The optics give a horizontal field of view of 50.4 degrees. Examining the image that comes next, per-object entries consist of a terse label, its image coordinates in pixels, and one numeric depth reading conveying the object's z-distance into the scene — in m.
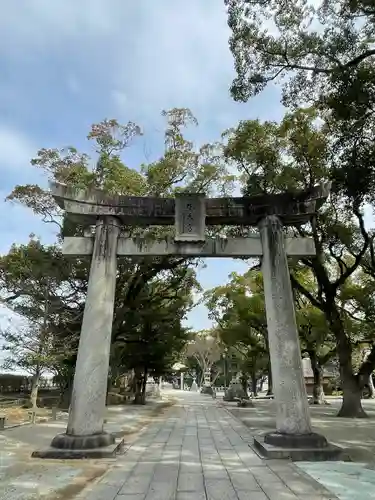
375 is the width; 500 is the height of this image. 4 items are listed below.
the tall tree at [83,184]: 15.50
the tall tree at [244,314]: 24.52
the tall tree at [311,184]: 13.16
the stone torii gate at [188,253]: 7.56
